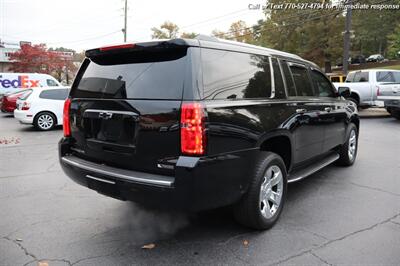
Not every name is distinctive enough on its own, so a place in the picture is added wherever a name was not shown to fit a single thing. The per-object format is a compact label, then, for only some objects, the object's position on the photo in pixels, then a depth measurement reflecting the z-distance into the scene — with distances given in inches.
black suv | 114.2
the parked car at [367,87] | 566.6
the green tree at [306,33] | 1454.2
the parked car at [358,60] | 1931.7
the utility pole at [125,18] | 1429.4
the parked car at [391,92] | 483.2
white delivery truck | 829.8
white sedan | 456.1
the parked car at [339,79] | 713.3
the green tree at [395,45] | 1697.5
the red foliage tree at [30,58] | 1408.7
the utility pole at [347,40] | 724.7
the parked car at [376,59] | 2005.8
